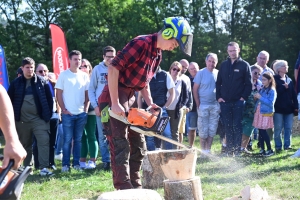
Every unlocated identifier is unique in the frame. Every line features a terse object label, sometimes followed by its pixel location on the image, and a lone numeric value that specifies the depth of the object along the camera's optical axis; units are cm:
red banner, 1250
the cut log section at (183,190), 537
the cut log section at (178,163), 538
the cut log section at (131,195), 423
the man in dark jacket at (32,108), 786
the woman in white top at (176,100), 913
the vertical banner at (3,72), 1190
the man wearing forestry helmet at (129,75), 503
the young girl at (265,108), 916
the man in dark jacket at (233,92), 910
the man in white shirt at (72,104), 826
